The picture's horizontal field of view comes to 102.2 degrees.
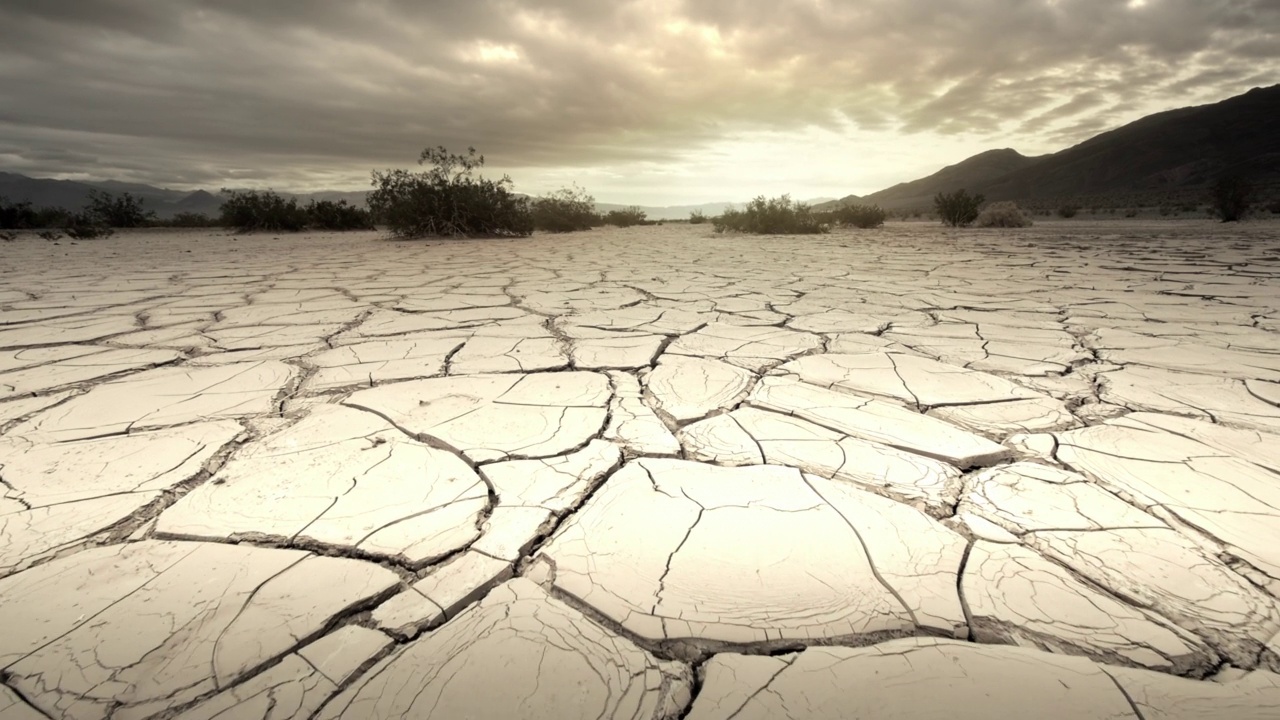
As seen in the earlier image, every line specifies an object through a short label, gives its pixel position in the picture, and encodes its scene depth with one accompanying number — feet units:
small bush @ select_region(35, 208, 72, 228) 40.36
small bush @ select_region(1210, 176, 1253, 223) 34.06
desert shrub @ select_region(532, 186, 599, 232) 45.47
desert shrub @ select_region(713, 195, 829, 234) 38.93
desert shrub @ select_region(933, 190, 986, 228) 40.27
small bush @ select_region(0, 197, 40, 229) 37.55
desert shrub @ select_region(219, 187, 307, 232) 40.78
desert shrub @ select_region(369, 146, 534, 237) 31.73
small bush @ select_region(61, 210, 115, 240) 33.06
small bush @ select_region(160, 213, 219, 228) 49.37
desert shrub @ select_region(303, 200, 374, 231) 43.47
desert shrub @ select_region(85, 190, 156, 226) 42.68
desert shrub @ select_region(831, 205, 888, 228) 43.88
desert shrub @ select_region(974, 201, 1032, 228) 38.50
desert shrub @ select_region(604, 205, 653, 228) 63.05
